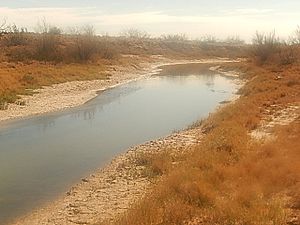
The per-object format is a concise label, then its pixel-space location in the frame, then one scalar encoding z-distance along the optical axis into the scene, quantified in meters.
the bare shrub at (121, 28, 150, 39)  162.96
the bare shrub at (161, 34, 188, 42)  168.75
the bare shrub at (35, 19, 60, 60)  51.34
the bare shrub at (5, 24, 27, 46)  57.66
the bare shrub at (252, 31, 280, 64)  51.72
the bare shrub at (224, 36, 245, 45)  194.40
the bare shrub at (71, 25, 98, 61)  53.41
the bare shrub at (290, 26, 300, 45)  54.85
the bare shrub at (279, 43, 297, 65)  46.30
